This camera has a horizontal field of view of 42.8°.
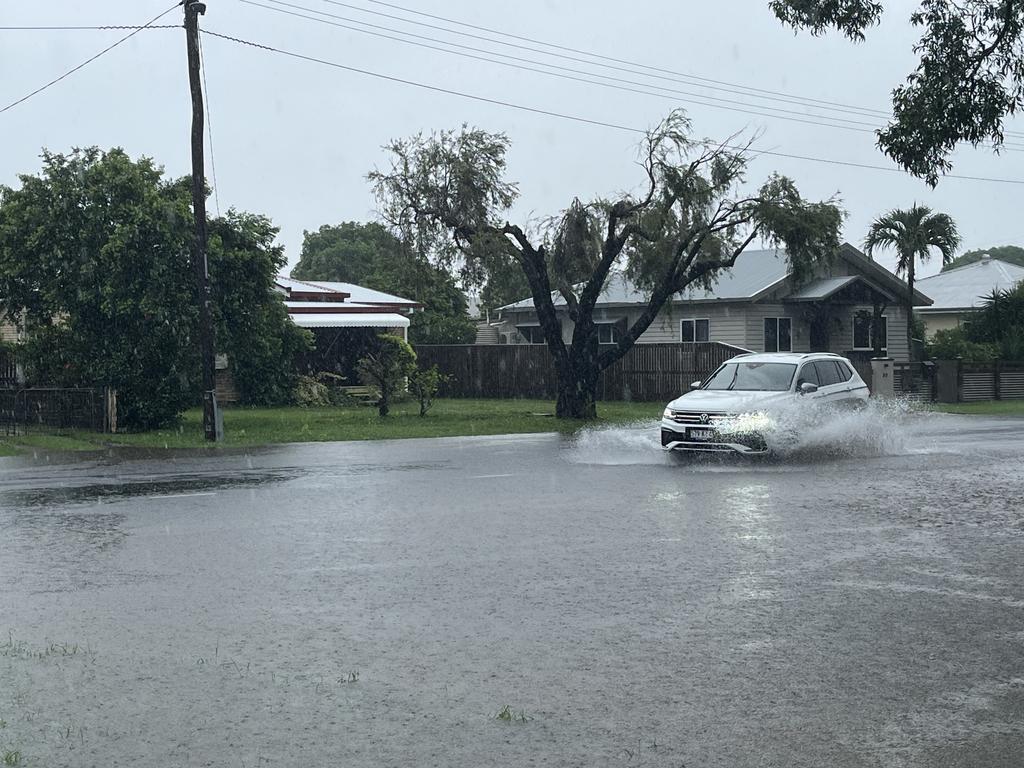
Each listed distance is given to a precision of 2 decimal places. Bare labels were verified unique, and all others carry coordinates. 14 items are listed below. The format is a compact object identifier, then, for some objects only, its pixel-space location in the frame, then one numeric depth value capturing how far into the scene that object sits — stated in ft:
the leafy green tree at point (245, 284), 89.25
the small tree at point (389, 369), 100.73
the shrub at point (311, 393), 126.21
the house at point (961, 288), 188.34
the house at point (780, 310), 142.72
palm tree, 153.38
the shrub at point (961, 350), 139.13
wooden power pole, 77.87
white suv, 62.03
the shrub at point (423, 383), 101.91
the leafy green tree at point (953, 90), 51.03
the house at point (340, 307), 131.75
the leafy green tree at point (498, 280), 104.53
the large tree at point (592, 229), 96.12
